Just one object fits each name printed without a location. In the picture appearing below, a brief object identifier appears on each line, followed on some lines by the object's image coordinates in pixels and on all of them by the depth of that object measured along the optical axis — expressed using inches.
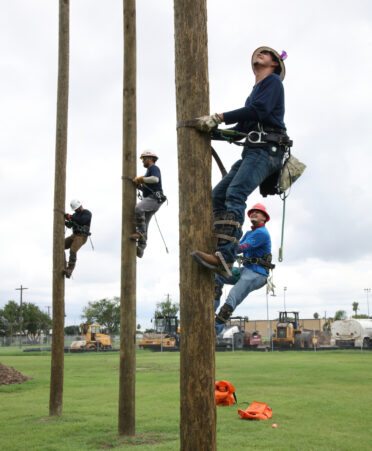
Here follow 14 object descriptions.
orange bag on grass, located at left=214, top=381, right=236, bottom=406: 442.3
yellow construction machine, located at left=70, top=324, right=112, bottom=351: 1766.7
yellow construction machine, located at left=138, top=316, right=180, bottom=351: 1589.3
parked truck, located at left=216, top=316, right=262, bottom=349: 1590.8
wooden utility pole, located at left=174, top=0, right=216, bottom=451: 142.3
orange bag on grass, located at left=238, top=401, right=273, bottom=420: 383.9
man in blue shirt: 219.5
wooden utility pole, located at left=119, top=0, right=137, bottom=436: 330.6
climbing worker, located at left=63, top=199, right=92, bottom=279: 456.1
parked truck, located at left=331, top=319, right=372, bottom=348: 1534.2
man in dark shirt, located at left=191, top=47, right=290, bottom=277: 165.8
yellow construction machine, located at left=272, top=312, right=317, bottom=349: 1539.1
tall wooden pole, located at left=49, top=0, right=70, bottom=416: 393.7
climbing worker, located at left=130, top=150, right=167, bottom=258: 340.5
